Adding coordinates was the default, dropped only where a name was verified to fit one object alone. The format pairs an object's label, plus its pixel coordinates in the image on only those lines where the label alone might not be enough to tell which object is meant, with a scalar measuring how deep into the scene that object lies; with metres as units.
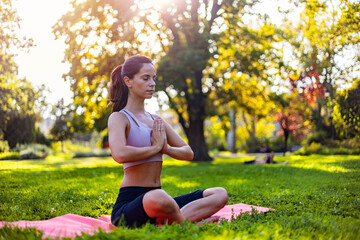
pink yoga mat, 3.57
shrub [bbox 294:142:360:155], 17.60
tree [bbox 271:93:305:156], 19.52
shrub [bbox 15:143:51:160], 21.49
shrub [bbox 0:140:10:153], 19.47
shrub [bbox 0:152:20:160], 16.47
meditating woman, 3.66
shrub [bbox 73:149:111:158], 30.16
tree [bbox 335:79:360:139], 9.90
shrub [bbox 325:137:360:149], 18.50
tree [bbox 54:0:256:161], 16.00
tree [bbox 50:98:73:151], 34.44
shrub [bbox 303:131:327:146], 23.21
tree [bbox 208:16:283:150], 17.92
